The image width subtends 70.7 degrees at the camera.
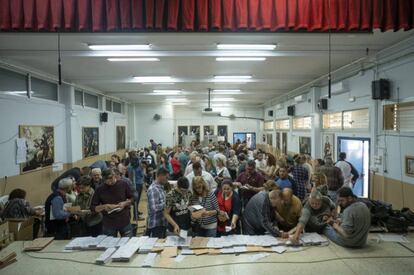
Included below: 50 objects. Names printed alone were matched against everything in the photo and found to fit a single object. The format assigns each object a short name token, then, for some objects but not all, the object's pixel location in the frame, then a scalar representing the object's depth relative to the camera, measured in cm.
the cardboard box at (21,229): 427
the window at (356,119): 683
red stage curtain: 305
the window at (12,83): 624
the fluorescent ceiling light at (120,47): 547
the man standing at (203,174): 526
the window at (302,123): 1048
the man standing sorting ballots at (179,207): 377
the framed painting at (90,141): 1012
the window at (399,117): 526
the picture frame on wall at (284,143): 1373
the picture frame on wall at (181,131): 1846
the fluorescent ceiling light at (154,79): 885
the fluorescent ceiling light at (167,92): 1186
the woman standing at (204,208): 381
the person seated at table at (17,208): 466
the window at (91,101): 1082
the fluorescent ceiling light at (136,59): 631
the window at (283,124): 1345
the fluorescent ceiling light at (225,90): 1165
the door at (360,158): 689
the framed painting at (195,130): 1867
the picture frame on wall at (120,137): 1435
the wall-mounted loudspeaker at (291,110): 1195
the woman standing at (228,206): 403
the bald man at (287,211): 389
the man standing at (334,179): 545
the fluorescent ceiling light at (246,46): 550
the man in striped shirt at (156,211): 381
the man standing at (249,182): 531
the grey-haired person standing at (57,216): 424
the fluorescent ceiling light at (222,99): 1454
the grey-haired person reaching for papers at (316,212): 368
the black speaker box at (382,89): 584
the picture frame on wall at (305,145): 1025
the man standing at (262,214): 369
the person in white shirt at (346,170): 664
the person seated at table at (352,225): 328
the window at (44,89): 755
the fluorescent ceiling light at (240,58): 633
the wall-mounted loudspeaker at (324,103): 898
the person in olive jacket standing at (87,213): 421
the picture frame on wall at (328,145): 852
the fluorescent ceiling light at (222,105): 1759
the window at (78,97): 991
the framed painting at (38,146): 685
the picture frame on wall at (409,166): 516
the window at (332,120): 829
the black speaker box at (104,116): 1183
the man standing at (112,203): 398
